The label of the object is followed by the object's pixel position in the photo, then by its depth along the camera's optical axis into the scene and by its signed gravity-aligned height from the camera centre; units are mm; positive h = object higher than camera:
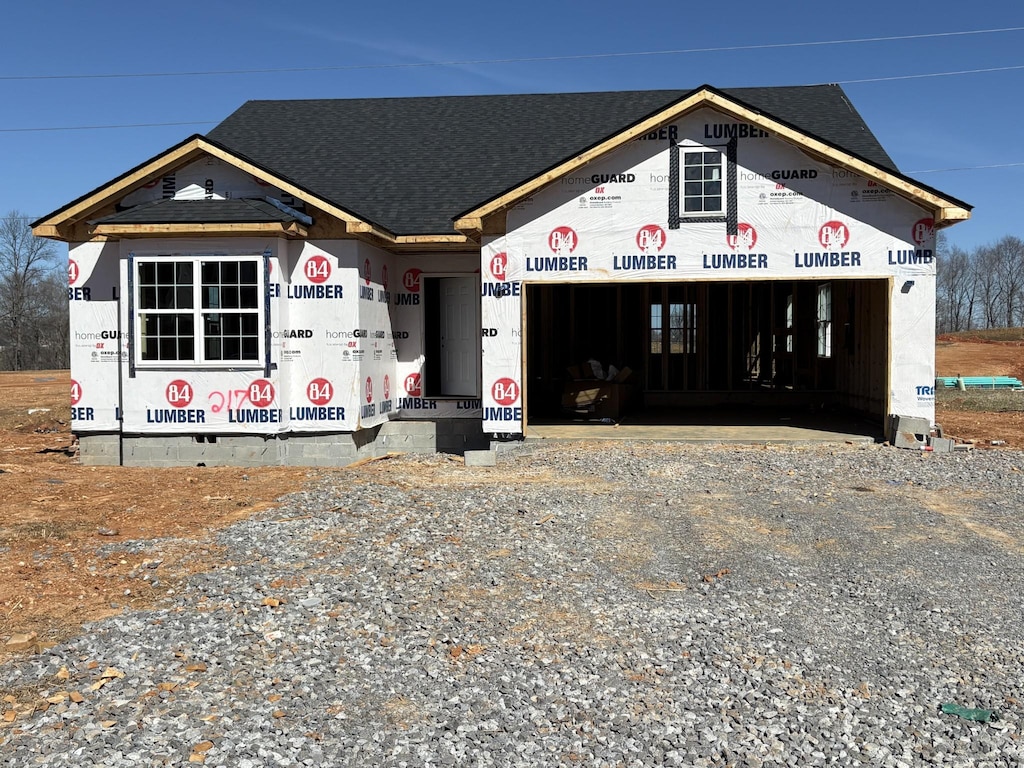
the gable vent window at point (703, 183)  13805 +2564
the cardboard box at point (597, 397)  17031 -882
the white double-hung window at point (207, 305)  13602 +737
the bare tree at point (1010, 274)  89312 +7394
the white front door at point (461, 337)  15914 +264
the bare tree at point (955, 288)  92125 +6222
